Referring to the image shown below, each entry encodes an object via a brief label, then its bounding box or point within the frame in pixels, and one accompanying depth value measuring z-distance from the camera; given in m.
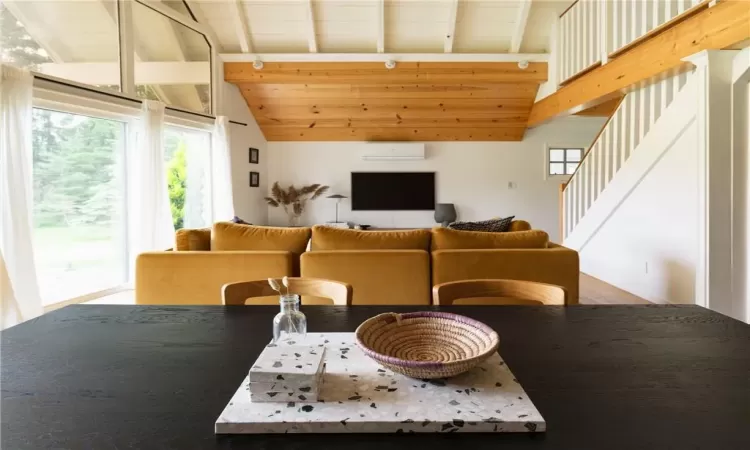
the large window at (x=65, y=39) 3.67
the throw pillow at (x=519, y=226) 3.69
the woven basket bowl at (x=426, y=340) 0.85
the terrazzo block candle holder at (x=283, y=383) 0.80
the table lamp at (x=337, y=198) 7.48
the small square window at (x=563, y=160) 7.81
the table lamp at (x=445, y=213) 7.33
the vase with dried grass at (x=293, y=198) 7.52
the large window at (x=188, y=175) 5.46
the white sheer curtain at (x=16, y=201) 3.25
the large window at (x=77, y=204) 3.84
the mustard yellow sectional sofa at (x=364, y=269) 2.92
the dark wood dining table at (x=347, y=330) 0.70
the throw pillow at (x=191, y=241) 3.18
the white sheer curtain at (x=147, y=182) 4.63
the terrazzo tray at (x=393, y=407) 0.73
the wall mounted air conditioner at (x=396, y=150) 7.51
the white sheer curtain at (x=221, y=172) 6.03
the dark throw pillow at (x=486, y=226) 3.42
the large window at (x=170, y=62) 5.00
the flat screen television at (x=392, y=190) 7.65
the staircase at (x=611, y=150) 4.10
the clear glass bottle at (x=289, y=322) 1.09
